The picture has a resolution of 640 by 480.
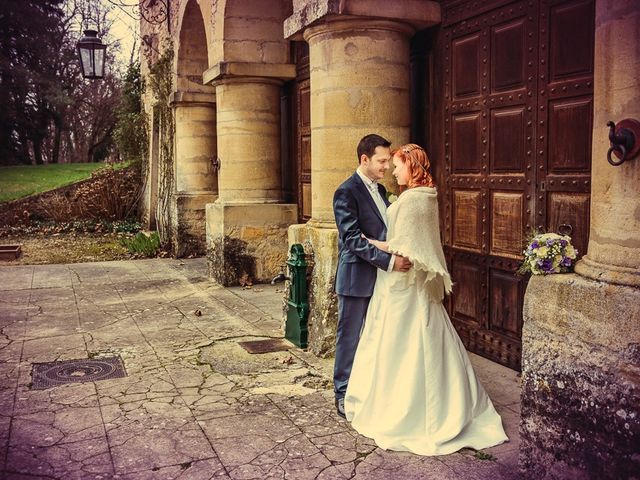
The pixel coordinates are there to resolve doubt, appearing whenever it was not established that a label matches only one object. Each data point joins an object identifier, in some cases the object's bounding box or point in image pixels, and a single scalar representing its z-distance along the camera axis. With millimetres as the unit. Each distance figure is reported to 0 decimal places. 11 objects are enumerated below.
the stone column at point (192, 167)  12047
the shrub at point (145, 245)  12977
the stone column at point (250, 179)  9367
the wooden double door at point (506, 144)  4785
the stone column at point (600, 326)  3074
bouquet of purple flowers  3453
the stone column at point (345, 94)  5926
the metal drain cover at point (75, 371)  5449
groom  4484
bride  4066
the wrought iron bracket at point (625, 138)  3021
